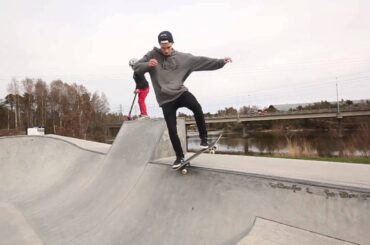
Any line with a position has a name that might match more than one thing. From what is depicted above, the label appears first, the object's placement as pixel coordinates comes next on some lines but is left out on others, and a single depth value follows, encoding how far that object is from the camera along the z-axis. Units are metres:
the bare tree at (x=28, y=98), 57.04
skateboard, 4.02
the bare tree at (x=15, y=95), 55.60
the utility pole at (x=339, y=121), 42.23
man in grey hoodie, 4.06
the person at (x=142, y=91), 7.47
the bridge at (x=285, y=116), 42.22
